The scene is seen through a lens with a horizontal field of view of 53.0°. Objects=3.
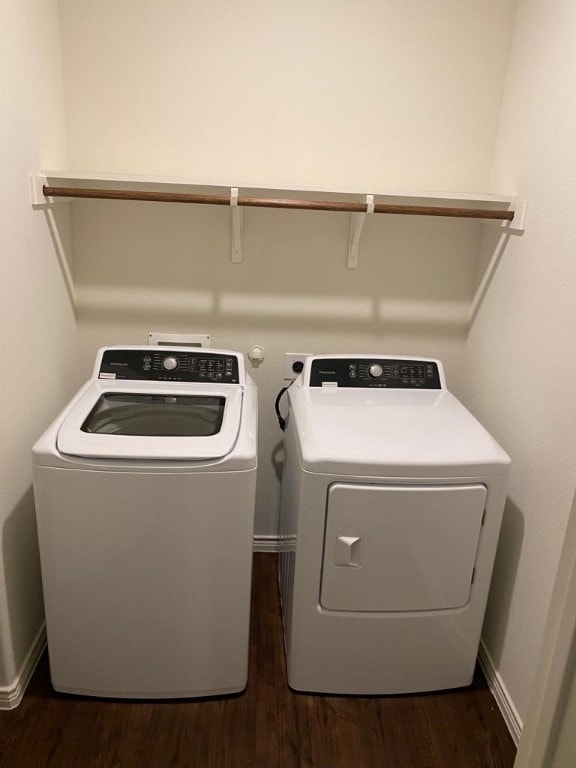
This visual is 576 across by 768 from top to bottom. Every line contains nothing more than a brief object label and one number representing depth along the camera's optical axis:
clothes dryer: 1.58
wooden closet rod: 1.81
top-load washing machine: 1.52
